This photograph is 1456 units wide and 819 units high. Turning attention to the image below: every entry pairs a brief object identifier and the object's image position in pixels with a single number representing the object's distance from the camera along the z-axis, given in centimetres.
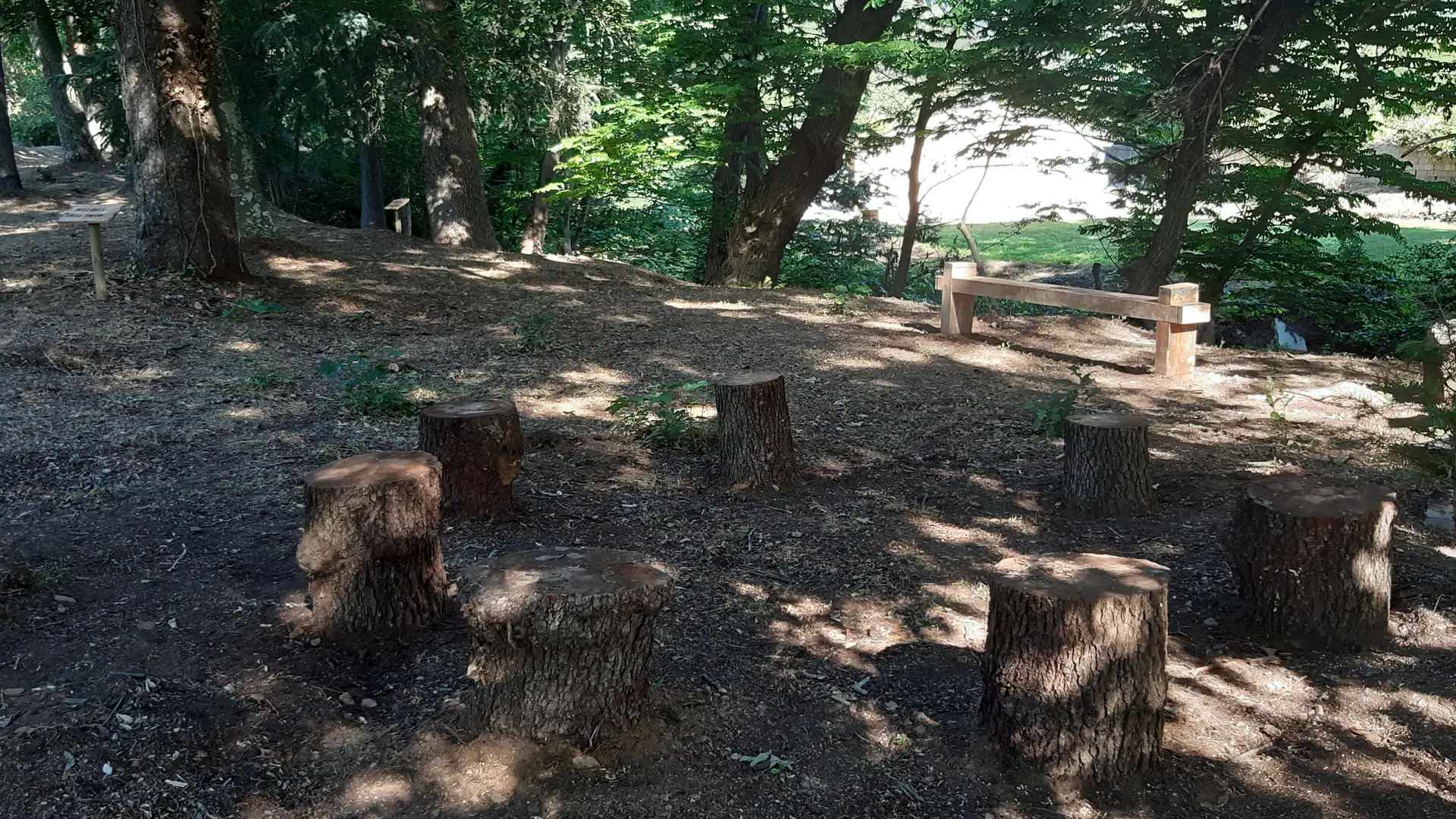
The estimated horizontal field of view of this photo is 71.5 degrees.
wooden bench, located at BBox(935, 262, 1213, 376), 816
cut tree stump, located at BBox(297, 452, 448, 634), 386
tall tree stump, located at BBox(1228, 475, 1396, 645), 382
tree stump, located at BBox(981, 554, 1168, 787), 309
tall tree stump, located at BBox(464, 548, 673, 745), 314
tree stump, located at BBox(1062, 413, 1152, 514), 534
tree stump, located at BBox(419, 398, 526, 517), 512
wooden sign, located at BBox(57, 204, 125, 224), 921
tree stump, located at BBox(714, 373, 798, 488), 580
